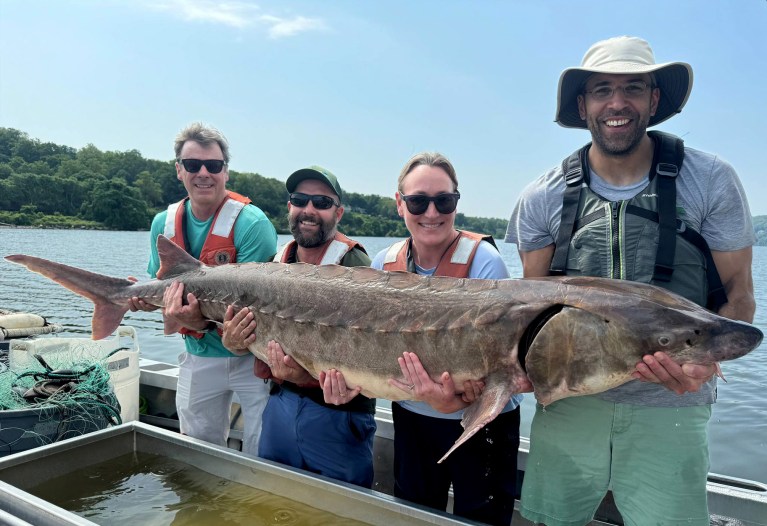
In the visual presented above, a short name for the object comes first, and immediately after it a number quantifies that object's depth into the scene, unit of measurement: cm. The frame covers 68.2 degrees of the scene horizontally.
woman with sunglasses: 312
